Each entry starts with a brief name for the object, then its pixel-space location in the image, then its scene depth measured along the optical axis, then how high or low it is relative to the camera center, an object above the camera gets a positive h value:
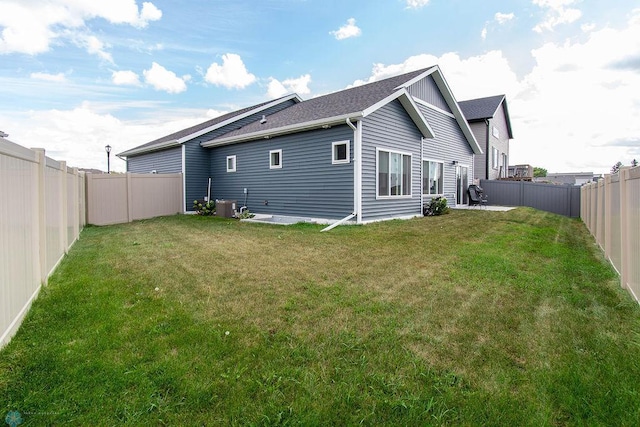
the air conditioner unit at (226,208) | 12.78 -0.44
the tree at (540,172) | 64.52 +4.95
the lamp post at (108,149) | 19.41 +2.83
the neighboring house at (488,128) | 20.70 +4.41
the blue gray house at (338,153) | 9.83 +1.60
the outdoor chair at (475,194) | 16.72 +0.13
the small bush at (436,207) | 12.98 -0.42
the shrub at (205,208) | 13.73 -0.47
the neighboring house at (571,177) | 49.47 +3.14
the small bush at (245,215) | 12.24 -0.68
